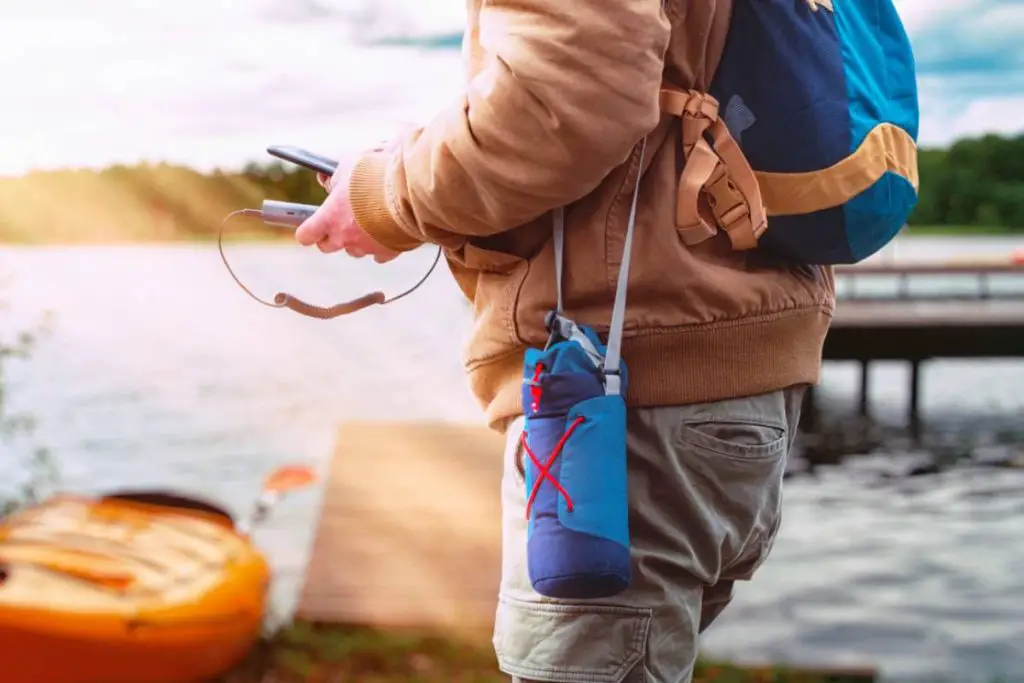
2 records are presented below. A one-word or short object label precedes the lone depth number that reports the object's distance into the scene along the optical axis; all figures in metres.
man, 0.92
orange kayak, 4.48
